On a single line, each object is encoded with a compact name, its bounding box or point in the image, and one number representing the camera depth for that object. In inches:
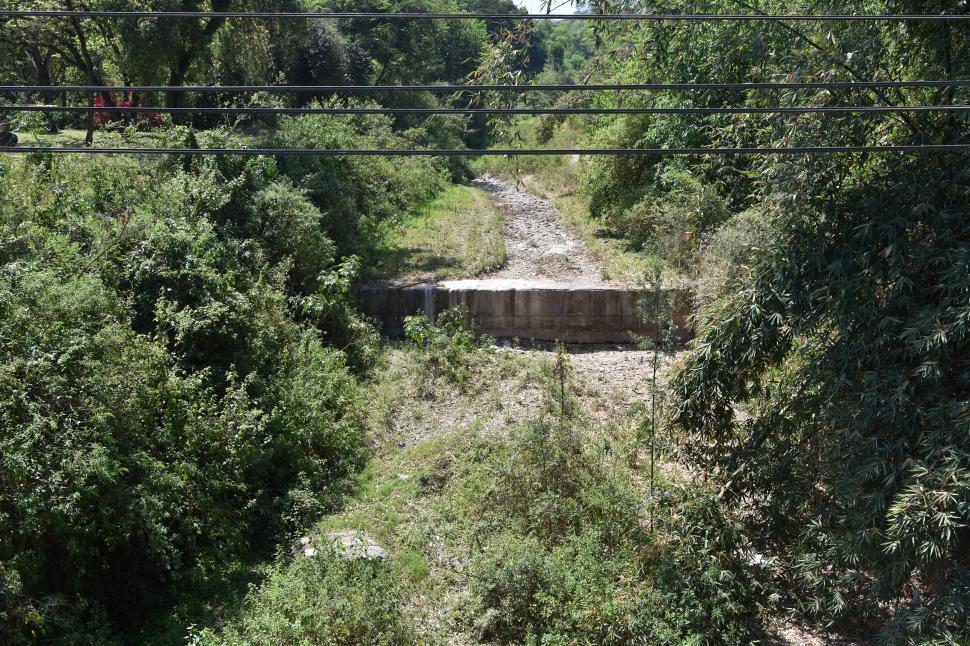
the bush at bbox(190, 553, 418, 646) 235.3
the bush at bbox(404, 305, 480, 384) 447.5
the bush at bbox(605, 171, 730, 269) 552.7
